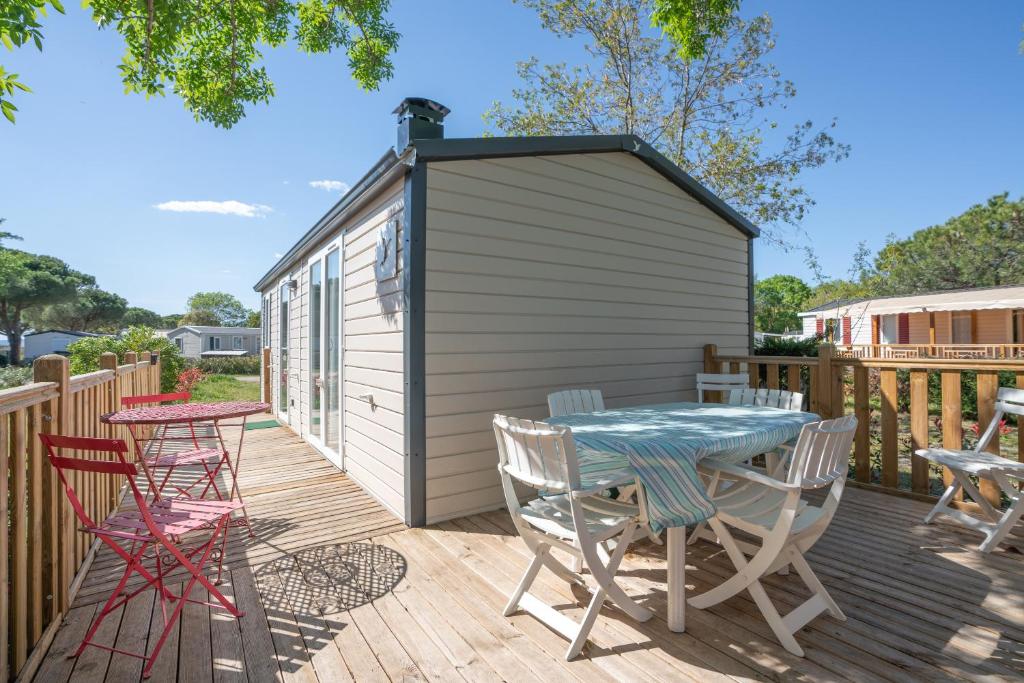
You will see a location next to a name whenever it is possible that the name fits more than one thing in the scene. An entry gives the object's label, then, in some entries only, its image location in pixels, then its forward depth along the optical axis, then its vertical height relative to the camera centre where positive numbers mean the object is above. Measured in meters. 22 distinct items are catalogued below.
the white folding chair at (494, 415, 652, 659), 1.95 -0.80
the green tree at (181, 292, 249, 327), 66.00 +5.76
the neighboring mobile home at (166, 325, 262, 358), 32.28 +0.54
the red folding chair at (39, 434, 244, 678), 1.84 -0.76
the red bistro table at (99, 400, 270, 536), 2.46 -0.37
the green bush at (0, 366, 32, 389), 10.51 -0.63
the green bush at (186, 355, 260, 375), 23.17 -0.87
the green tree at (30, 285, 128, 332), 32.47 +2.59
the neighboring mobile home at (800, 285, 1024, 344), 13.66 +0.77
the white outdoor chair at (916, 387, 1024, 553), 2.83 -0.80
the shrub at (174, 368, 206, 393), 9.85 -0.72
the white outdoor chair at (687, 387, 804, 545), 3.03 -0.49
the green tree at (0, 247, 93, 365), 27.12 +3.68
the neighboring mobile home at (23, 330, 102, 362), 33.78 +0.67
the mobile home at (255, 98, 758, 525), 3.54 +0.45
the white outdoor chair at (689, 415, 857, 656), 2.00 -0.80
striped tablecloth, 2.10 -0.48
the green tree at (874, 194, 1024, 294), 20.61 +4.01
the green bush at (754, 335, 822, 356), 6.75 -0.07
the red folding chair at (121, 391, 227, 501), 3.32 -0.77
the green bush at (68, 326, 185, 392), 8.84 -0.01
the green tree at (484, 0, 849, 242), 10.79 +5.67
